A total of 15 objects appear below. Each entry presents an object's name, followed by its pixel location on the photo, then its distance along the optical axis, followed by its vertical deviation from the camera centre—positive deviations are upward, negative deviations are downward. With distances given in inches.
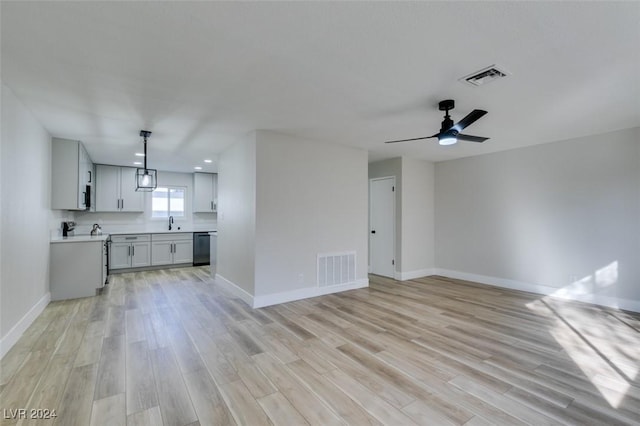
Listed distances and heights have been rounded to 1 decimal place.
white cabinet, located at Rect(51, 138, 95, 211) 176.6 +27.1
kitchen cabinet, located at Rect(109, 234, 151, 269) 253.9 -30.7
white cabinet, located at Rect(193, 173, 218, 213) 308.0 +26.6
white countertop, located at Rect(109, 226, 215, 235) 267.6 -13.8
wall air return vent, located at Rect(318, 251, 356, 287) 187.8 -34.6
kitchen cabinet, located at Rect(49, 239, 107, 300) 174.9 -32.3
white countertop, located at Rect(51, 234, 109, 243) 177.2 -14.0
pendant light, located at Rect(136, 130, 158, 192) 163.6 +43.3
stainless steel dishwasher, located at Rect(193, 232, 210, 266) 289.0 -31.3
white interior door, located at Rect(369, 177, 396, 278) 242.1 -7.7
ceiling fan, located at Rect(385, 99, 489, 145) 117.6 +38.2
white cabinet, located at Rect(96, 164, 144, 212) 263.6 +25.1
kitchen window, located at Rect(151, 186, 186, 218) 297.9 +15.9
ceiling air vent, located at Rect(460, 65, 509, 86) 95.6 +48.5
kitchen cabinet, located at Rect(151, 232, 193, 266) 270.4 -30.2
